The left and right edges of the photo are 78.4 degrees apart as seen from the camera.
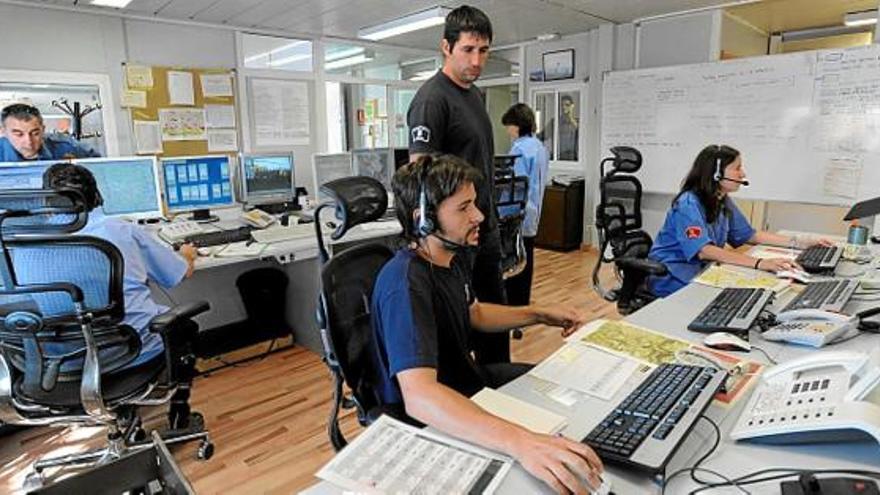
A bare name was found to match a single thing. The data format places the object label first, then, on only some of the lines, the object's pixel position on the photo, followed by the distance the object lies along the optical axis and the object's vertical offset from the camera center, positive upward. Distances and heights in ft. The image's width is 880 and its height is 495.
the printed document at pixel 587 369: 3.91 -1.62
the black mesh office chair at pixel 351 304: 4.34 -1.16
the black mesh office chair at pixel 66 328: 5.47 -1.75
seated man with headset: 2.85 -1.27
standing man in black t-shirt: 5.94 +0.49
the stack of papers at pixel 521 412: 3.29 -1.59
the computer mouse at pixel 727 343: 4.59 -1.59
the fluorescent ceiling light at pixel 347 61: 19.34 +3.66
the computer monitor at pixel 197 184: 10.06 -0.38
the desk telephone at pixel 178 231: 9.58 -1.22
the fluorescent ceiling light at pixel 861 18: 16.38 +4.15
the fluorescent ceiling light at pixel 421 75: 21.61 +3.38
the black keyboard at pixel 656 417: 2.92 -1.55
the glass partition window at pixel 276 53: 16.61 +3.49
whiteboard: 13.24 +0.98
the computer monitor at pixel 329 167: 11.99 -0.11
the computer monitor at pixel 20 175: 8.00 -0.12
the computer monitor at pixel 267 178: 11.37 -0.32
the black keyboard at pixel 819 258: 6.98 -1.41
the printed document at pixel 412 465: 2.75 -1.62
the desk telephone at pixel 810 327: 4.58 -1.51
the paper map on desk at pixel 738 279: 6.53 -1.55
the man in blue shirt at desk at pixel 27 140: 9.20 +0.48
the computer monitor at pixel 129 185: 9.15 -0.34
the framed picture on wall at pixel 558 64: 19.45 +3.38
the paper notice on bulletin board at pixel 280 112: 16.84 +1.61
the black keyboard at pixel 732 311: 4.96 -1.51
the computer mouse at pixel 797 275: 6.69 -1.52
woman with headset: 7.79 -0.95
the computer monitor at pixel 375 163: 12.61 -0.04
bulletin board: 14.49 +1.53
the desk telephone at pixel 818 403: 2.92 -1.45
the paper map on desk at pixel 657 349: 3.99 -1.60
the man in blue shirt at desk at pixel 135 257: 6.03 -1.13
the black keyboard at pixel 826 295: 5.41 -1.48
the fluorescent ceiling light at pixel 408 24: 14.72 +3.97
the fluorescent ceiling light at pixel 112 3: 12.85 +3.85
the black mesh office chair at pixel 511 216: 10.55 -1.13
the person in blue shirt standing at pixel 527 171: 11.73 -0.27
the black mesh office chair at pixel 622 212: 9.25 -0.96
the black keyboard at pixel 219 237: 9.39 -1.29
